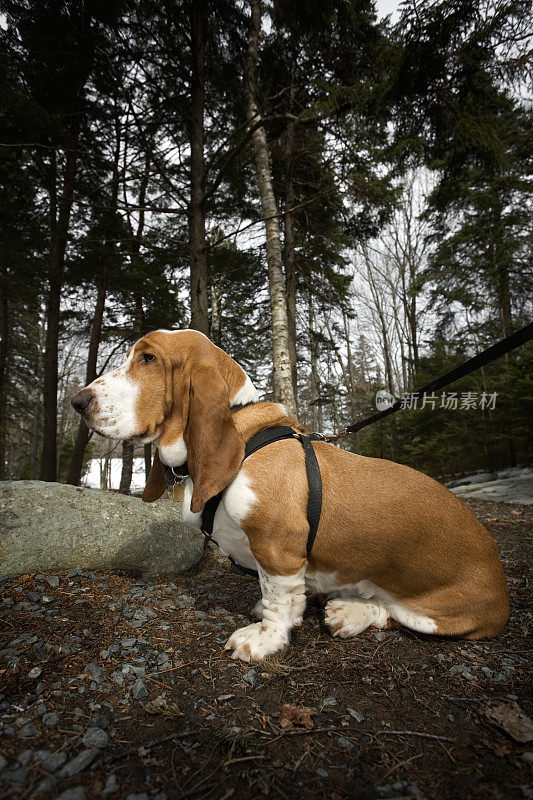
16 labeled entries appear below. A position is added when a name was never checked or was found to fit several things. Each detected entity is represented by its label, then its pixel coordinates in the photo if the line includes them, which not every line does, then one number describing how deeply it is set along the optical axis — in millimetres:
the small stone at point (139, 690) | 550
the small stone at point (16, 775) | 431
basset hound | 624
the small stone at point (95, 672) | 570
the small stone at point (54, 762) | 445
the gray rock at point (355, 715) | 523
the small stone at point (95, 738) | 474
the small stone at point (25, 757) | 447
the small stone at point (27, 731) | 474
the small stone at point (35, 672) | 558
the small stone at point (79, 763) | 443
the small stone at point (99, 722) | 499
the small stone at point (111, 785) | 430
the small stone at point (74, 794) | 418
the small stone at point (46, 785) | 423
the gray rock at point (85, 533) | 805
